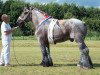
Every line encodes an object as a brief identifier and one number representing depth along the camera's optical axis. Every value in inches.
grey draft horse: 650.8
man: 693.9
